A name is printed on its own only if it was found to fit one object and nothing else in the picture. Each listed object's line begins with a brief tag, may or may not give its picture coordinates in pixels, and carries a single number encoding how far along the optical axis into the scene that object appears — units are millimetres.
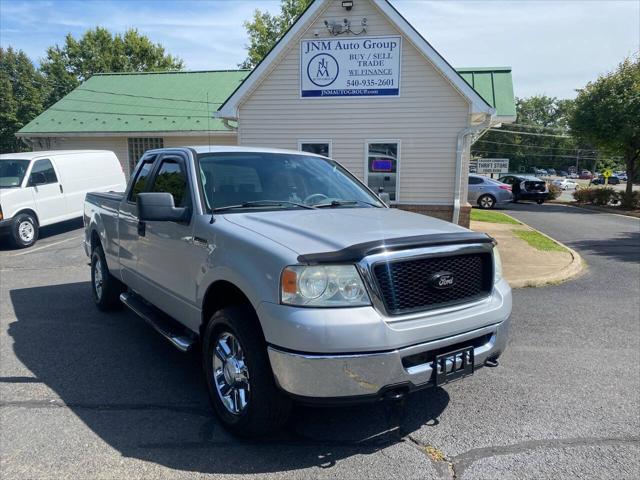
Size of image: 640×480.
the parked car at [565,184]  57159
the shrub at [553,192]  30350
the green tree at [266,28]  37375
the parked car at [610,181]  71362
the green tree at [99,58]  44938
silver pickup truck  2615
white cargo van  10828
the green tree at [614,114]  24469
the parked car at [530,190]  28047
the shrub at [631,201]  23500
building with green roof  12000
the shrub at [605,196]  25744
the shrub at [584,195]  27000
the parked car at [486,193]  22938
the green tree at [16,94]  42656
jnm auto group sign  12156
